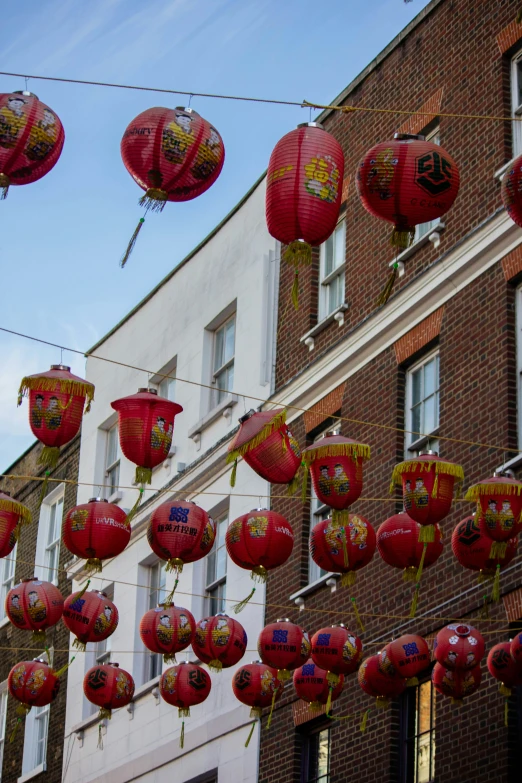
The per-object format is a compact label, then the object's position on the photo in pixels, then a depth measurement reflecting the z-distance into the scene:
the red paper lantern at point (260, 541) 16.88
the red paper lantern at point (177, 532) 17.25
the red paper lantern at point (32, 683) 20.42
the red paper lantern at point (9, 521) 17.42
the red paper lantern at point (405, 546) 16.03
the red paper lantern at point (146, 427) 16.67
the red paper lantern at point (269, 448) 15.81
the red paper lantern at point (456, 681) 15.97
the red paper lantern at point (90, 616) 19.22
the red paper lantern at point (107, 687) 20.23
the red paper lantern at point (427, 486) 15.34
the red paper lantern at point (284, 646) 17.56
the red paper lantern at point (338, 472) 15.70
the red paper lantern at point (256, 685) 18.45
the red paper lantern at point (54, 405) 16.11
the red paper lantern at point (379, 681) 16.71
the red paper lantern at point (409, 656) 16.48
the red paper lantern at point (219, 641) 18.36
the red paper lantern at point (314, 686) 17.94
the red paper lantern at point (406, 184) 13.44
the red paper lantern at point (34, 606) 19.00
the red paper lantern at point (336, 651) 17.12
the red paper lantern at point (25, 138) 13.59
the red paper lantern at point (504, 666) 15.44
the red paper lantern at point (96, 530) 17.73
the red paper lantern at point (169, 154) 13.88
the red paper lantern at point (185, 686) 19.45
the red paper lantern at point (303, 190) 13.64
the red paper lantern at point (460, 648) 15.73
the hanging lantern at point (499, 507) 14.91
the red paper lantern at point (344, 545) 16.34
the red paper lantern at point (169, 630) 18.69
